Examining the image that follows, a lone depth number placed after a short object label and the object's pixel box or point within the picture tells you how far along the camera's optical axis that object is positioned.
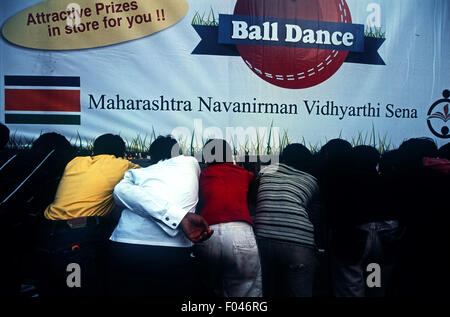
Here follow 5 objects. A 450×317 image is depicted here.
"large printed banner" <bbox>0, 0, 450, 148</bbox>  2.73
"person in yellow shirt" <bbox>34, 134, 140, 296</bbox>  2.01
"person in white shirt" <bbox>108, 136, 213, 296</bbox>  1.94
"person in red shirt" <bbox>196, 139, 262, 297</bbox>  2.04
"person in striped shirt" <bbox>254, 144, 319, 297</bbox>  2.15
